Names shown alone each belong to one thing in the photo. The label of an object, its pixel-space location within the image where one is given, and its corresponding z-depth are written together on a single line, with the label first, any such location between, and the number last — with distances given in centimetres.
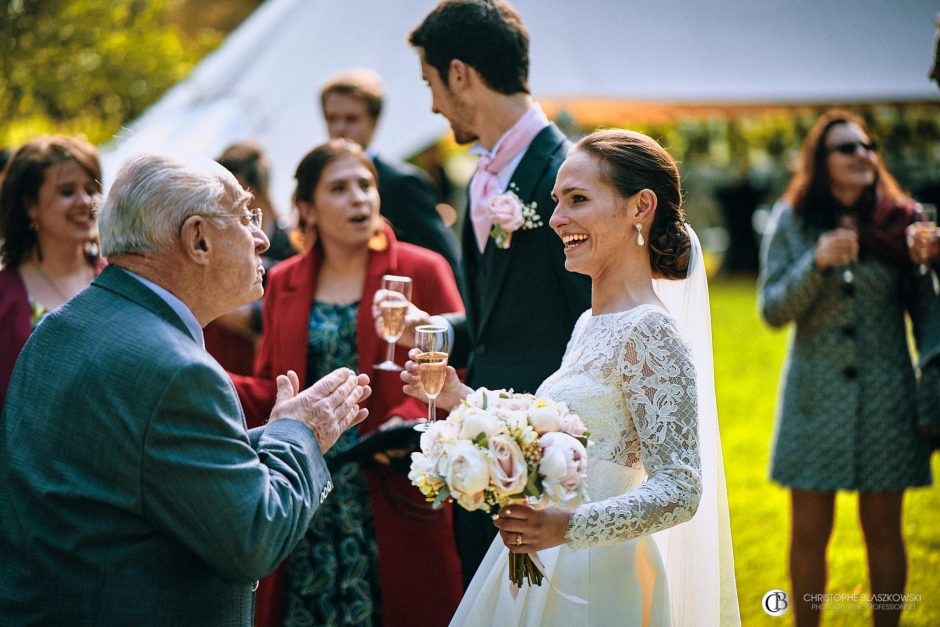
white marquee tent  905
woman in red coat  424
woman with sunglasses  502
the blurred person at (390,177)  588
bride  265
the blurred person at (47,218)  462
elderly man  228
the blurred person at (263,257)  537
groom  385
